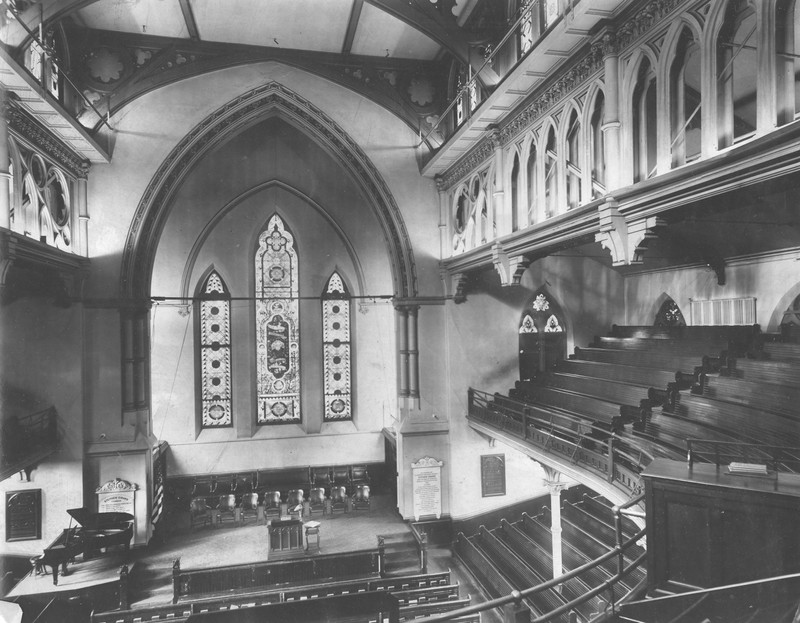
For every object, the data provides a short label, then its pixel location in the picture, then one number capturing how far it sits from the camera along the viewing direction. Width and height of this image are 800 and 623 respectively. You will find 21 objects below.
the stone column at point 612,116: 7.16
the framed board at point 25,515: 11.97
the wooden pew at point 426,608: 9.96
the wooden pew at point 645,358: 10.82
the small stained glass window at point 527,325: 15.86
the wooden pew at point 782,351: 9.27
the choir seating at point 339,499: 14.59
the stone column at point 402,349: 14.40
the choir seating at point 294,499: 14.55
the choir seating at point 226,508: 14.12
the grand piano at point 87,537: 11.12
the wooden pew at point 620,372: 10.71
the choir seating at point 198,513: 13.91
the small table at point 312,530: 12.12
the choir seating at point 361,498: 14.67
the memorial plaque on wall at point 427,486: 14.05
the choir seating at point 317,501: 14.84
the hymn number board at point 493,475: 14.45
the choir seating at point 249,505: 14.43
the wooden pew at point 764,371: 8.53
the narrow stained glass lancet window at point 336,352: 17.44
